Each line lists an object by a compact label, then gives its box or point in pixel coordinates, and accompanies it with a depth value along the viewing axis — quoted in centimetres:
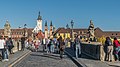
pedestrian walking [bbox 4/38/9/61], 930
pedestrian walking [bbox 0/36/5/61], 905
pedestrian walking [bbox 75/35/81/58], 1084
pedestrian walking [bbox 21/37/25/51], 1757
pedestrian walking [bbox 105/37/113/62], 955
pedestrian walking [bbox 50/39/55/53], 1463
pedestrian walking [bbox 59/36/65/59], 1095
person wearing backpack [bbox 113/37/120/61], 959
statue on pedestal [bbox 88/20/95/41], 2387
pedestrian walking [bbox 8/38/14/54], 1236
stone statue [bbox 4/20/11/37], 2754
